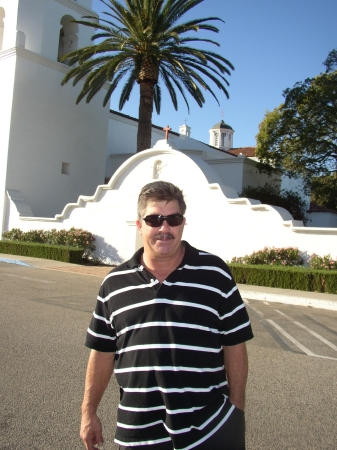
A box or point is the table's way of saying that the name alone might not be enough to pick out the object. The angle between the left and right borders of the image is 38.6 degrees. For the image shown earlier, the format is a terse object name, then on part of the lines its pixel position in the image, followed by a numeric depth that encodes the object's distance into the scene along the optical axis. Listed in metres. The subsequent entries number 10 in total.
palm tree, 20.33
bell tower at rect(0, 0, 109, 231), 25.17
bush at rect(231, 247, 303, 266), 15.62
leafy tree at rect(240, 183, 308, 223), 26.41
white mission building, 17.84
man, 2.27
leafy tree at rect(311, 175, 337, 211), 26.53
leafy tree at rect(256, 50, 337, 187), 25.33
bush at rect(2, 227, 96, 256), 20.89
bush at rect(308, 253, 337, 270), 14.59
